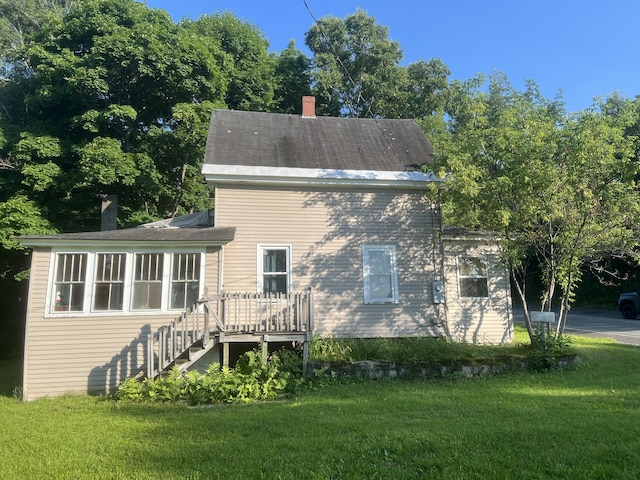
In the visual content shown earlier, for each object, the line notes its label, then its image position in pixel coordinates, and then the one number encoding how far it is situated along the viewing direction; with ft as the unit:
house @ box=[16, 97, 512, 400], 27.96
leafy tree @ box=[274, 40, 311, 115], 81.05
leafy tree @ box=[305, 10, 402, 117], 85.35
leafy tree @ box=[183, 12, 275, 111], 68.03
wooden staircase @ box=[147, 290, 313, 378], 26.84
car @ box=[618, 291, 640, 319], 60.75
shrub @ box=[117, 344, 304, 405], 23.77
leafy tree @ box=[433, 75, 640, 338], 29.04
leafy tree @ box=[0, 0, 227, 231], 48.55
